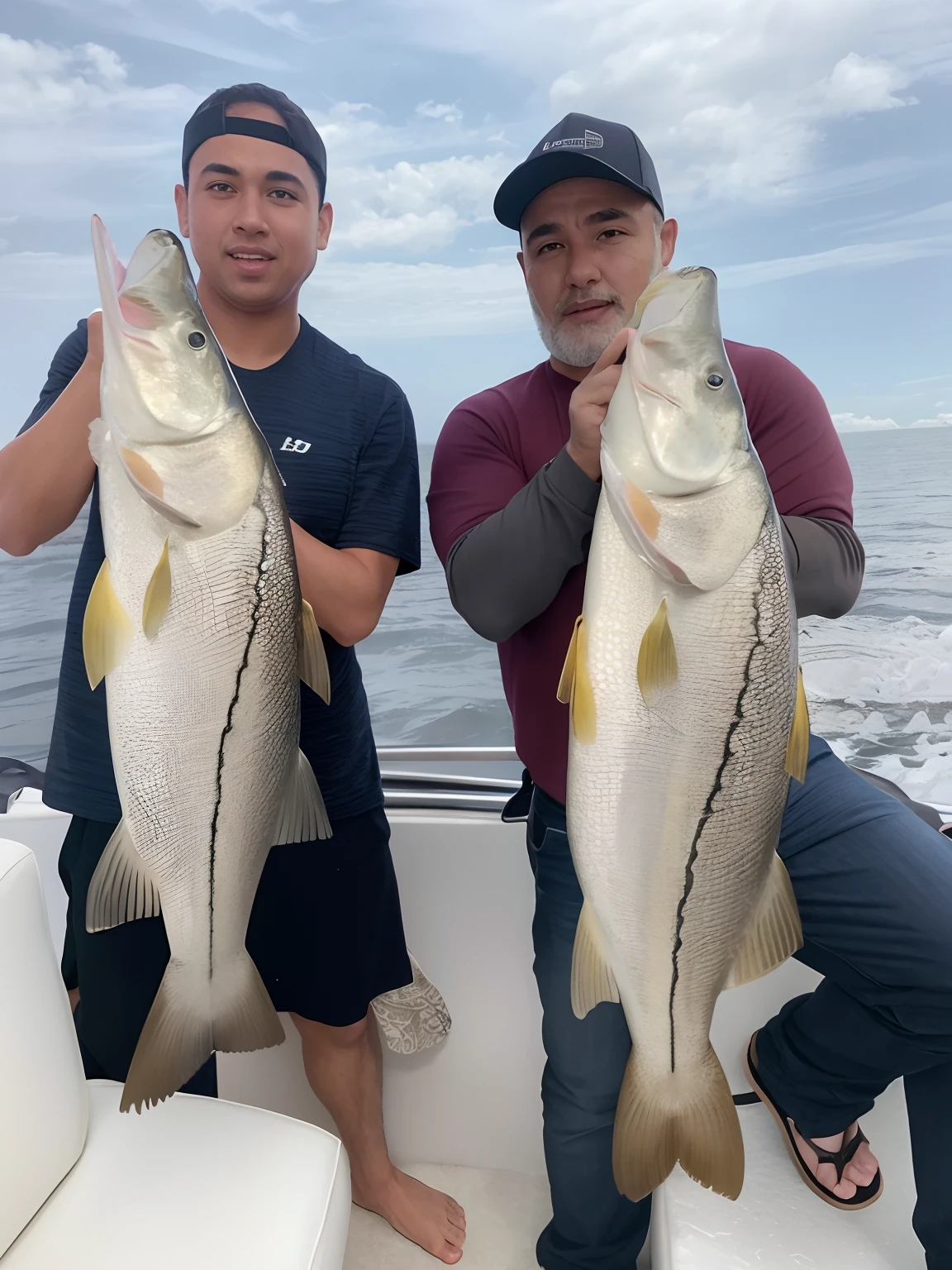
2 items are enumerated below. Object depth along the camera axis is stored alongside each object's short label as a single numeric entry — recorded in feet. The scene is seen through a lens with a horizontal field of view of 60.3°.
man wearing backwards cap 4.49
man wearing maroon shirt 4.32
